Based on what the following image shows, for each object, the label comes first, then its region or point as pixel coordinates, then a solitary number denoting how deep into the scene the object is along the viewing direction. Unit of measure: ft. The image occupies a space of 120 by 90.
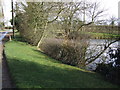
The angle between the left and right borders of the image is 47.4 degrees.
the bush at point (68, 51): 30.78
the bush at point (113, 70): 19.39
